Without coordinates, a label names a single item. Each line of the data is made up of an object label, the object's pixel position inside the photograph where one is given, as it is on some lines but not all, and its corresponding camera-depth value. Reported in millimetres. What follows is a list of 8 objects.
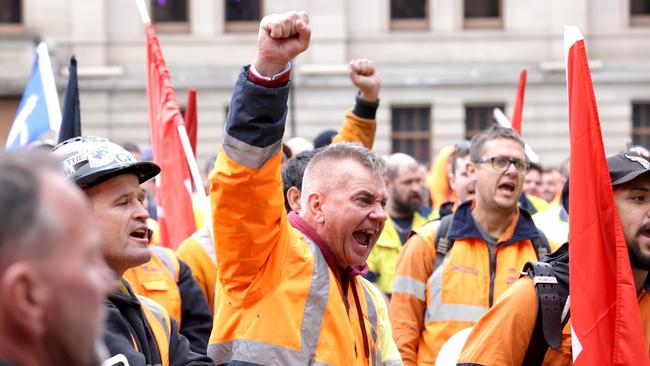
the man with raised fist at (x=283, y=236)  7254
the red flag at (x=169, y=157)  14844
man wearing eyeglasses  11875
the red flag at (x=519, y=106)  18156
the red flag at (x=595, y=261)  8414
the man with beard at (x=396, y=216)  16047
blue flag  17094
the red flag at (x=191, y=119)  17509
